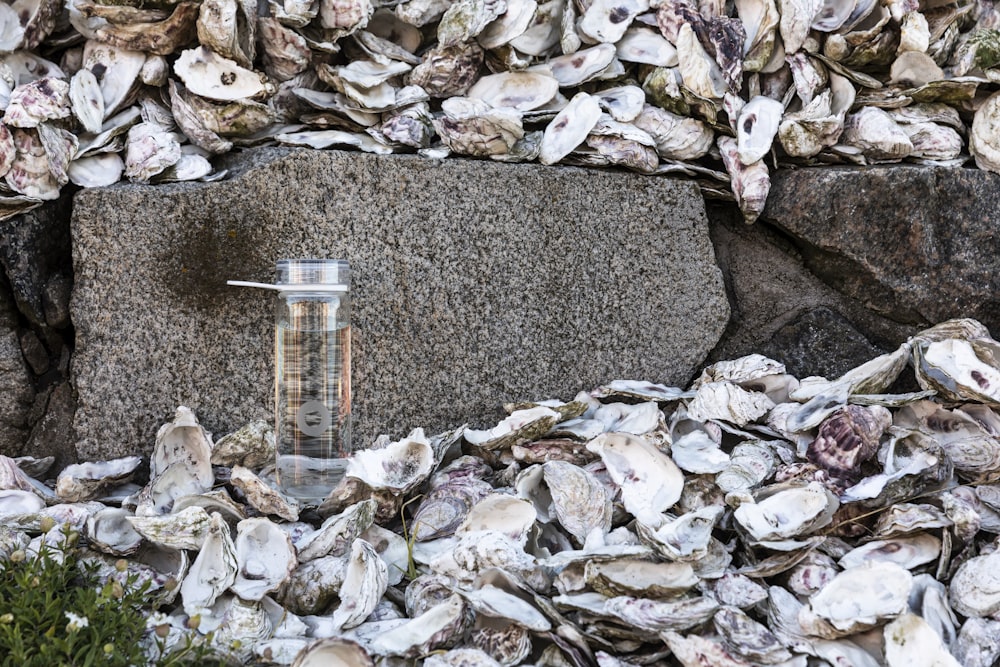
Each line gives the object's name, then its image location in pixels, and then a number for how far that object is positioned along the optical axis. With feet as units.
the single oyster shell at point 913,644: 3.89
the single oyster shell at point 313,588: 4.57
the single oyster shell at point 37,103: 5.70
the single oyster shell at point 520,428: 5.73
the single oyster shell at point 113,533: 4.84
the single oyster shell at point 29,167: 5.74
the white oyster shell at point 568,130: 6.48
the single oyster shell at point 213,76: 6.15
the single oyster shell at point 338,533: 4.90
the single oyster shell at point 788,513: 4.78
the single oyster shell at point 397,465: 5.33
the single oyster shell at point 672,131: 6.83
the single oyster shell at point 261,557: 4.54
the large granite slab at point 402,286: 5.87
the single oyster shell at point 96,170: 5.94
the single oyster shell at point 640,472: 5.16
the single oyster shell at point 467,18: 6.51
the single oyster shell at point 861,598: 4.08
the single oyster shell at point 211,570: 4.45
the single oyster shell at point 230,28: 5.96
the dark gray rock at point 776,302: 7.00
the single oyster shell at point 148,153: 5.98
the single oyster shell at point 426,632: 4.04
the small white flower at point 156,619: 4.24
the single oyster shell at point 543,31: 6.82
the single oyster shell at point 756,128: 6.63
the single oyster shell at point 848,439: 5.32
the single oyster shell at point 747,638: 3.96
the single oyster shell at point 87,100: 5.94
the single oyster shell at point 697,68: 6.64
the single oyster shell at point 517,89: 6.68
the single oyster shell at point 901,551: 4.74
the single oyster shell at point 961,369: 5.35
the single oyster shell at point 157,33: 6.09
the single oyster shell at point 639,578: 4.22
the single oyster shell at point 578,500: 4.99
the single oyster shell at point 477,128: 6.28
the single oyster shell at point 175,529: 4.74
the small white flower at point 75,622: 3.64
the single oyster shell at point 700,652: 3.95
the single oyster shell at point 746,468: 5.23
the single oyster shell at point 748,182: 6.70
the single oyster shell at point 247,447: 5.74
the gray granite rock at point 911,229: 6.60
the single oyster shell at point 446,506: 5.20
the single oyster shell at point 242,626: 4.12
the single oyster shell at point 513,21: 6.61
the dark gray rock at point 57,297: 6.04
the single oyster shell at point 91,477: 5.54
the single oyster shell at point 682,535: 4.33
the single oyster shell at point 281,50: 6.31
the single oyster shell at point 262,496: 5.30
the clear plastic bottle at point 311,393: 5.78
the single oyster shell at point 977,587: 4.36
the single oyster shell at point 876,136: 6.75
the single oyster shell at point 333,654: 3.80
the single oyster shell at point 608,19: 6.87
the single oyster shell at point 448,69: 6.64
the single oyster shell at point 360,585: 4.33
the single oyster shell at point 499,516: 4.94
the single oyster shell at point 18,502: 5.26
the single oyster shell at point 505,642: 4.08
